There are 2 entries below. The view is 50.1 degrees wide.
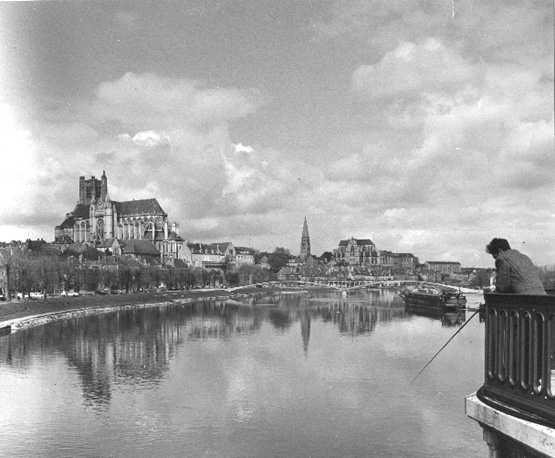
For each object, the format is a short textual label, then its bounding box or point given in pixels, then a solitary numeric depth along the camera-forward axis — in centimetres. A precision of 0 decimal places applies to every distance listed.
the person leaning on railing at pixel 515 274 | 660
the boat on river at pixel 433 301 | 5647
